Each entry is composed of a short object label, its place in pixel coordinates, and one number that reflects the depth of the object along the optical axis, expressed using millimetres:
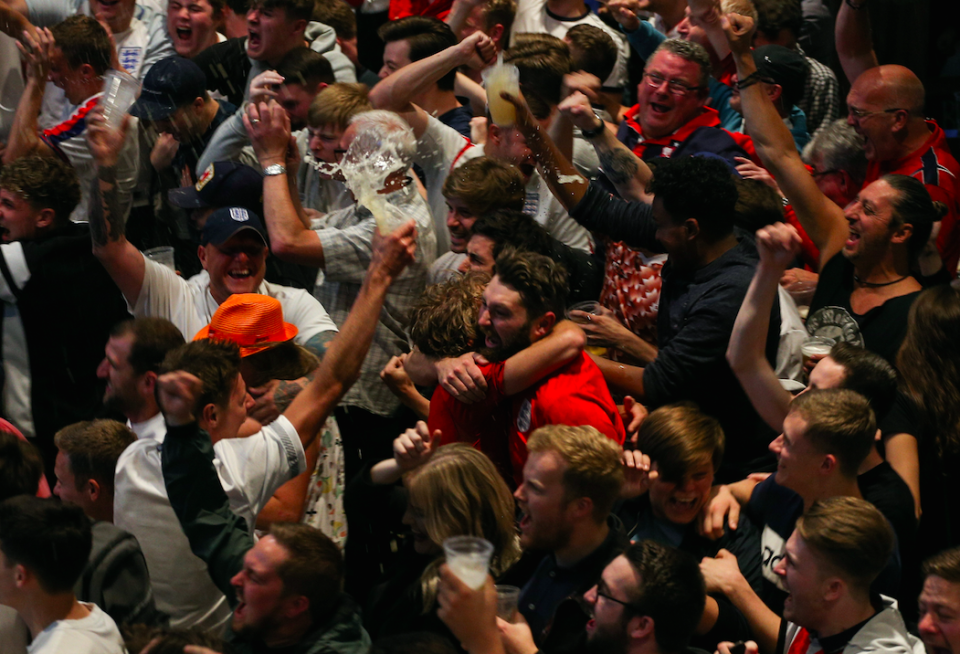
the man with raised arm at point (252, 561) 6238
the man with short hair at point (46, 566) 6383
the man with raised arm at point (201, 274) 9000
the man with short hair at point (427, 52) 12312
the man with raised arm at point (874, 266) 8453
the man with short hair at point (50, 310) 10070
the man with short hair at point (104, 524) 6766
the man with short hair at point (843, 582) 5871
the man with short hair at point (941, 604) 5746
